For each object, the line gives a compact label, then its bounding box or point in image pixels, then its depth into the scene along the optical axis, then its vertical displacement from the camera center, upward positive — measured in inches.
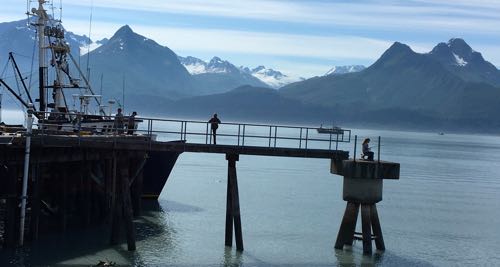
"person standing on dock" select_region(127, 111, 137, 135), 1750.1 +12.7
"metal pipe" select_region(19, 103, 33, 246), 1301.7 -97.1
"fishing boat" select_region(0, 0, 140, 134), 2073.1 +182.2
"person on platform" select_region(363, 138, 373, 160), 1486.7 -19.8
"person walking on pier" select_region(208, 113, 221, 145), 1504.7 +21.5
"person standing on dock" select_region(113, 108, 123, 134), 1466.5 +20.6
